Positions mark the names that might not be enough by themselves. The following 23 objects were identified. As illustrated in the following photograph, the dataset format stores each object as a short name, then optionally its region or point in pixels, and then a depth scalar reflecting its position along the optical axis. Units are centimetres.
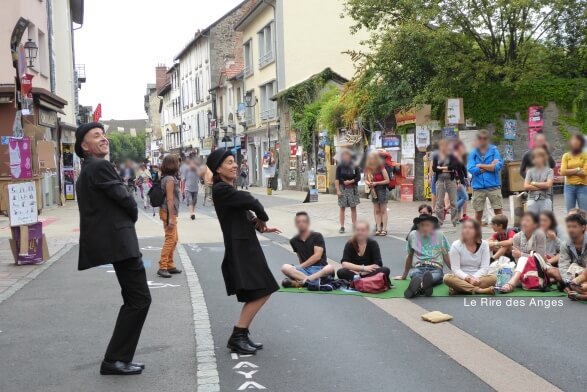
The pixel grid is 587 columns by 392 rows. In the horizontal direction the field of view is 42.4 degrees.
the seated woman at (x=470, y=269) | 841
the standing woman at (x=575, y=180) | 994
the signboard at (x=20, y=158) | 1218
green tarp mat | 845
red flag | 3189
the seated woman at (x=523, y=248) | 851
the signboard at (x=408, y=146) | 1602
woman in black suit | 593
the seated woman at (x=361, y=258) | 894
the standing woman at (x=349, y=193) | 1367
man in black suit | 549
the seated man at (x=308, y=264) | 901
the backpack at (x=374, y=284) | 880
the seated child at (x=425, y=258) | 847
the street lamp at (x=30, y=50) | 2152
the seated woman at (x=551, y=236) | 776
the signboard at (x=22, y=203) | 1187
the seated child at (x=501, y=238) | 909
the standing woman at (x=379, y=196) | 1078
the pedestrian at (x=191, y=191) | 2027
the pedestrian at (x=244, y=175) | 3890
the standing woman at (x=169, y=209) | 1045
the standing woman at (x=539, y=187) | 696
